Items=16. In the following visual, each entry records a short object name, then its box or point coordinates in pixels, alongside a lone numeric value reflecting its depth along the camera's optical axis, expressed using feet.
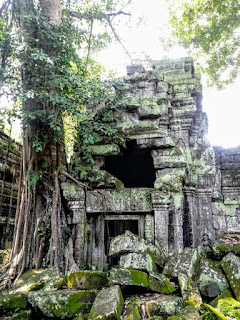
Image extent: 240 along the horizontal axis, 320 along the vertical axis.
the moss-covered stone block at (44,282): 9.68
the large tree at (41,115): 14.49
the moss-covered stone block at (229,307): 8.04
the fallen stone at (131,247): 11.79
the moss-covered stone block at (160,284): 9.53
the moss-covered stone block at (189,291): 8.73
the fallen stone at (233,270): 9.92
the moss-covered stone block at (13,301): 8.46
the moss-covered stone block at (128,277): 9.28
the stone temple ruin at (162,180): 15.85
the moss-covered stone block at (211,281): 10.27
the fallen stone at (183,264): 10.73
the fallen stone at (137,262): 10.30
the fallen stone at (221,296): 9.43
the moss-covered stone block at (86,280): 9.67
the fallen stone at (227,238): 16.57
